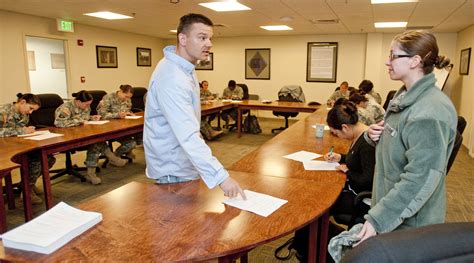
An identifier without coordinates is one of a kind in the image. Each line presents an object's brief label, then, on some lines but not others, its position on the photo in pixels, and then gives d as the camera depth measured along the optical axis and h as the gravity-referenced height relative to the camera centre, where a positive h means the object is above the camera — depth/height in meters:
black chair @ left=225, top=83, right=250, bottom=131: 7.94 -0.36
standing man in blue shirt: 1.44 -0.16
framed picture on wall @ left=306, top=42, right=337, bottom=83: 8.80 +0.49
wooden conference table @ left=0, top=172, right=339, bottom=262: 1.08 -0.54
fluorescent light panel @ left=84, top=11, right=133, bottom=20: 5.82 +1.14
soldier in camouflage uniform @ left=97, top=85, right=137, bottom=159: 4.81 -0.42
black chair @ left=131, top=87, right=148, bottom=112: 6.30 -0.33
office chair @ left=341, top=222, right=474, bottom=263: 0.62 -0.30
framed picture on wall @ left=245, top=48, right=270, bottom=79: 9.40 +0.49
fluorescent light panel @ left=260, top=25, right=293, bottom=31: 7.53 +1.18
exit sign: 6.30 +1.03
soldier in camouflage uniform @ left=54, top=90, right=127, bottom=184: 4.01 -0.45
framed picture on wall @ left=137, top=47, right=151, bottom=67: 8.94 +0.63
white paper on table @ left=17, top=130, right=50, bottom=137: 3.46 -0.54
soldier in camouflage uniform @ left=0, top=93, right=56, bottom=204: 3.47 -0.44
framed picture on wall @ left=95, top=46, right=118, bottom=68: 7.54 +0.54
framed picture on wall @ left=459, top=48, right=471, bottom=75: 6.50 +0.39
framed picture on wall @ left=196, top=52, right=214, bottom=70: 9.95 +0.43
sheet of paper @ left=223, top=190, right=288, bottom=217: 1.44 -0.53
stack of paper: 1.09 -0.51
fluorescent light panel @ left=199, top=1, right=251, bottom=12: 4.87 +1.10
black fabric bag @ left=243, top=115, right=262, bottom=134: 7.53 -0.97
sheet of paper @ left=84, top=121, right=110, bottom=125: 4.31 -0.52
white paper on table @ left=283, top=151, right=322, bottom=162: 2.52 -0.57
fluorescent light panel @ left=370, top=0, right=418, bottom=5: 4.60 +1.07
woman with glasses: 1.14 -0.21
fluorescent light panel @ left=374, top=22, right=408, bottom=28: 6.68 +1.13
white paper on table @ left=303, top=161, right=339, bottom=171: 2.25 -0.57
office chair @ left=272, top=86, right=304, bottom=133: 7.49 -0.29
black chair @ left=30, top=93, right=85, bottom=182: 4.31 -0.48
